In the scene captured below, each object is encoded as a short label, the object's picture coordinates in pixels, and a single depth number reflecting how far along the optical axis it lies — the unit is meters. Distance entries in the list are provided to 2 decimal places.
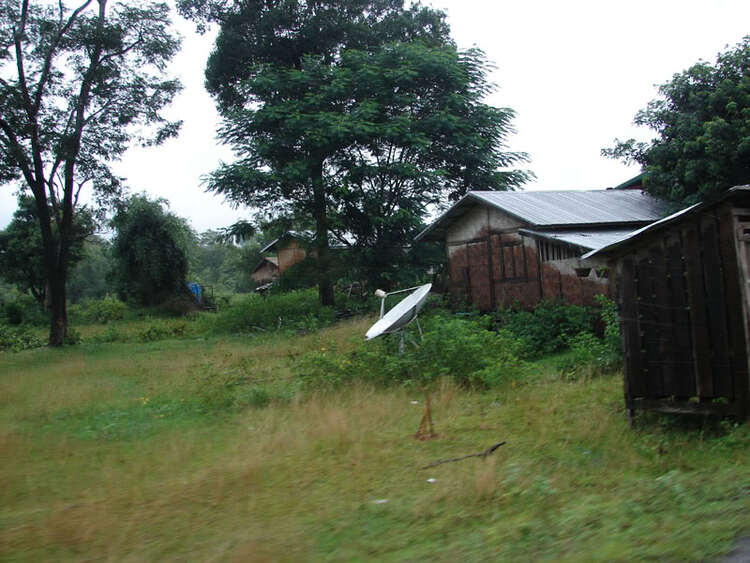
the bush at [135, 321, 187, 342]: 26.14
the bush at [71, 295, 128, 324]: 36.22
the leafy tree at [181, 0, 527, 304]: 26.11
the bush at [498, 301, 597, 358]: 15.81
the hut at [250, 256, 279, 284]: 57.66
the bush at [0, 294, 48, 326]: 35.59
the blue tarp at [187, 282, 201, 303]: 41.85
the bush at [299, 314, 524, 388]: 11.02
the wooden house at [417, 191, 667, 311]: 17.95
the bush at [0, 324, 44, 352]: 23.18
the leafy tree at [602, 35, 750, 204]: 18.59
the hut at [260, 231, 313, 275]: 28.03
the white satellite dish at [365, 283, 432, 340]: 12.76
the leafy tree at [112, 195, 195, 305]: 36.50
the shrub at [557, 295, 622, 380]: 11.61
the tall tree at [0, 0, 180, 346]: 20.27
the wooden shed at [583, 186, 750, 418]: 7.13
